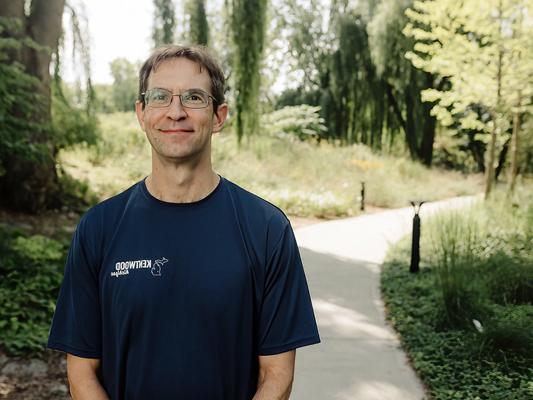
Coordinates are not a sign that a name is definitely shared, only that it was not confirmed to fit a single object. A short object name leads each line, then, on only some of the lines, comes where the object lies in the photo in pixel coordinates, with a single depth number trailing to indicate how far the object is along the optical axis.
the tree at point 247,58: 12.52
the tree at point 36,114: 9.43
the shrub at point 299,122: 27.39
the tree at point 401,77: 23.09
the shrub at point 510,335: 4.63
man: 1.65
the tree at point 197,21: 14.07
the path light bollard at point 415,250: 7.79
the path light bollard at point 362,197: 15.25
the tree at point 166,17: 15.91
